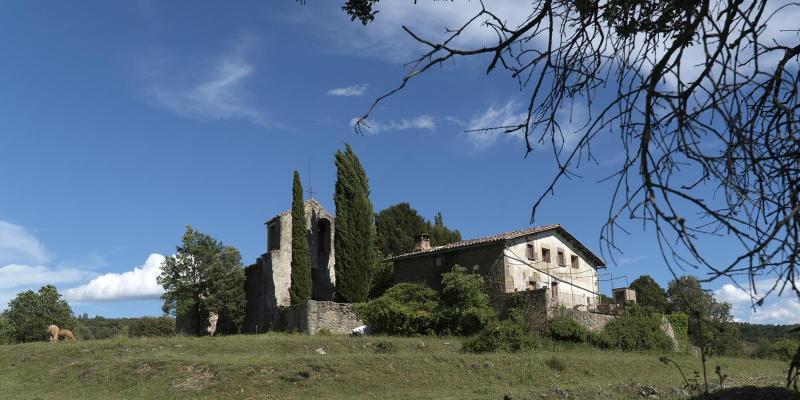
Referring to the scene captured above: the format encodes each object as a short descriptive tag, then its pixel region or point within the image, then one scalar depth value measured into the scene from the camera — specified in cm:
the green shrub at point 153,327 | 5678
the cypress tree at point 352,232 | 3881
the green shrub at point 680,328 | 3497
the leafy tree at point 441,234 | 5395
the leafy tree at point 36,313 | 4147
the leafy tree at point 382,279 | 4159
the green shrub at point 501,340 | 2545
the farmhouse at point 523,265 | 3412
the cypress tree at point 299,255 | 3800
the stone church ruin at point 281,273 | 3926
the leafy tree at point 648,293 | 6194
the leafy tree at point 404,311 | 3219
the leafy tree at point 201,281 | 3875
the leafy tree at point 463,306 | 3100
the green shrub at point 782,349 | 3038
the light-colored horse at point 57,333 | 3250
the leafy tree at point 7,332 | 4139
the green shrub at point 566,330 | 2919
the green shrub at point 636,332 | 3075
